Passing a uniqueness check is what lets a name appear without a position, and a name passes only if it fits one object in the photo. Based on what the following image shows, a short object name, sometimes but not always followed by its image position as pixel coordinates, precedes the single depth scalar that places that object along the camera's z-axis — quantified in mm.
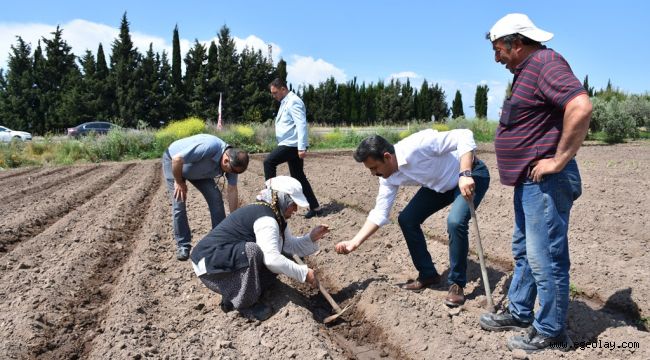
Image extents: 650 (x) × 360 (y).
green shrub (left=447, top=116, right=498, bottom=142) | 21500
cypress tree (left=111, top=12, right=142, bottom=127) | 30812
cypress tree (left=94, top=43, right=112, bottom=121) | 30906
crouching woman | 3547
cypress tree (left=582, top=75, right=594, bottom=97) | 28600
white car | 25516
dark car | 24506
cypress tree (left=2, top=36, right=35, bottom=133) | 32125
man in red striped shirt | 2723
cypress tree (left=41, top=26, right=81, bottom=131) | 31375
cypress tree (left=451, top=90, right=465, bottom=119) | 37500
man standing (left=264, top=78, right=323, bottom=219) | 6336
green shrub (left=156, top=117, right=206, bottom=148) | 17719
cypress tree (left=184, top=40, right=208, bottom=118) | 32406
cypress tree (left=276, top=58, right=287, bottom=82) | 35950
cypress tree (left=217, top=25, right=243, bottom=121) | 33000
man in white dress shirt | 3543
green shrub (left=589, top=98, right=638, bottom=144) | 19016
